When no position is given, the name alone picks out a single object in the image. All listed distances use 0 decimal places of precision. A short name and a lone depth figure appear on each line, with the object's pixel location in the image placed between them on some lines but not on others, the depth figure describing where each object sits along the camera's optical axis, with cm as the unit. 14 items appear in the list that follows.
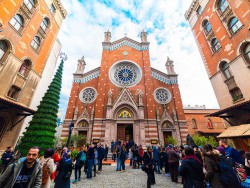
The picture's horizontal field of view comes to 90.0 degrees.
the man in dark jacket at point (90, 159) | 717
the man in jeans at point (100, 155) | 880
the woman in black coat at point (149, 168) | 558
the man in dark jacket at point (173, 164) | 662
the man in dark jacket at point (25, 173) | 247
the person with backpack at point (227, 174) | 292
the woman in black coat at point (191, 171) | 321
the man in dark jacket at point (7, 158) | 771
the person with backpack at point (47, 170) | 337
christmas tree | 959
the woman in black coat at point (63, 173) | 444
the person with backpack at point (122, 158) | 893
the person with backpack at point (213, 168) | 316
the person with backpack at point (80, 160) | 660
